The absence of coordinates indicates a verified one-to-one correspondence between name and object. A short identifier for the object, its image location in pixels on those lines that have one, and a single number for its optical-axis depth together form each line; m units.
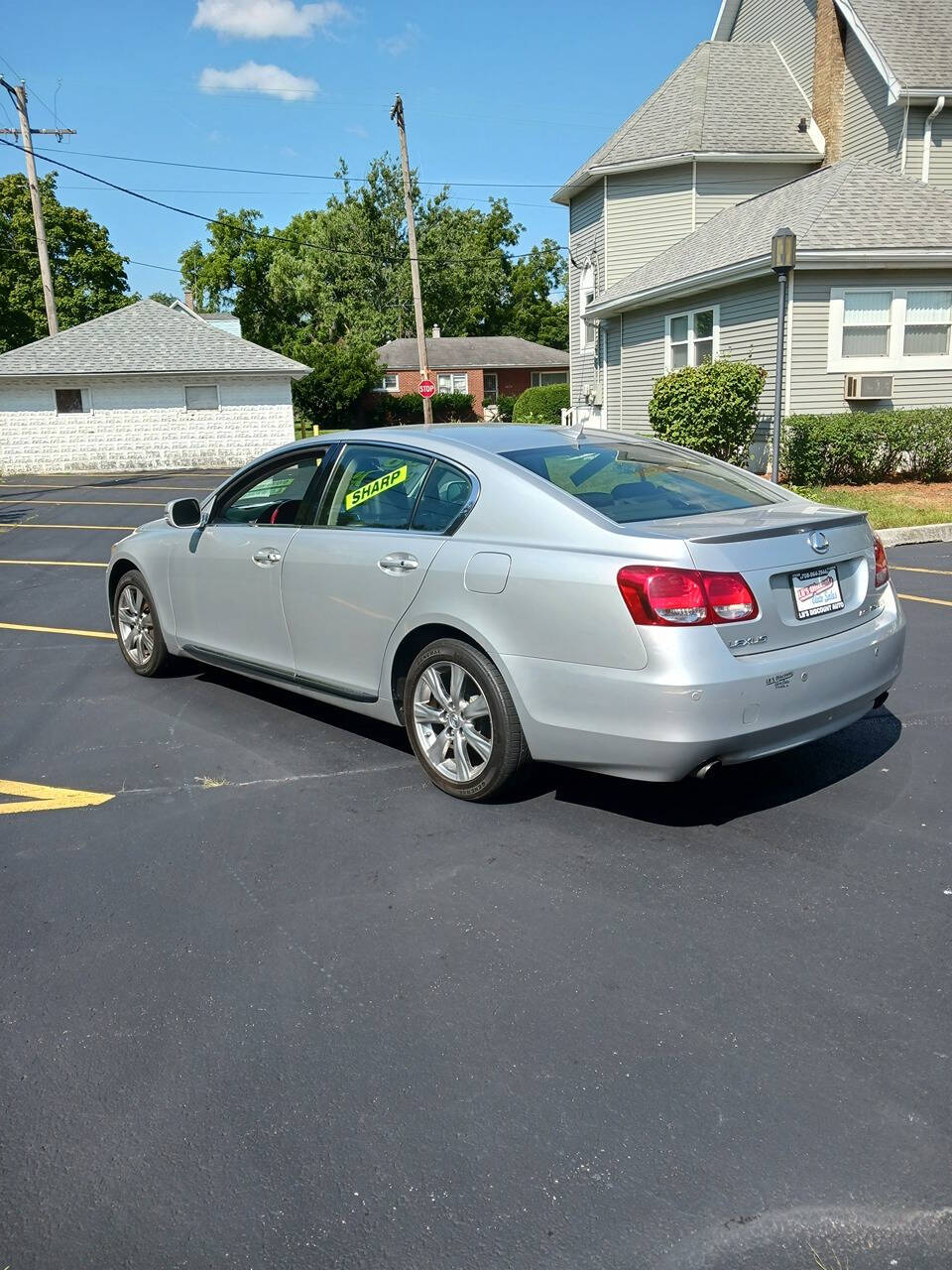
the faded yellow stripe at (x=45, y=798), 4.76
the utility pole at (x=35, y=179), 30.67
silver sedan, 3.91
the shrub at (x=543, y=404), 43.41
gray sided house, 18.12
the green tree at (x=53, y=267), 53.72
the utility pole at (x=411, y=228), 30.66
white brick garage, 30.92
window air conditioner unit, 17.97
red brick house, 56.19
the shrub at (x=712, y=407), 17.47
